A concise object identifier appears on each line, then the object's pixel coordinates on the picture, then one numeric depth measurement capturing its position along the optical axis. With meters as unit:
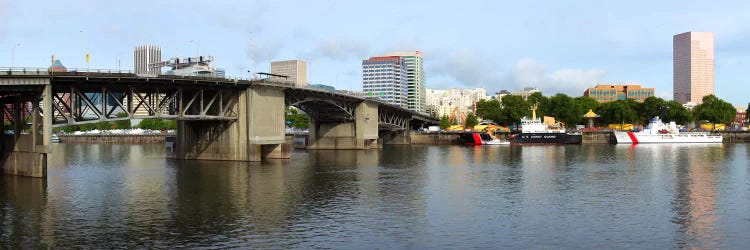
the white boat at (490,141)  159.84
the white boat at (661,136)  162.75
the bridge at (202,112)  63.78
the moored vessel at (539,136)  158.75
